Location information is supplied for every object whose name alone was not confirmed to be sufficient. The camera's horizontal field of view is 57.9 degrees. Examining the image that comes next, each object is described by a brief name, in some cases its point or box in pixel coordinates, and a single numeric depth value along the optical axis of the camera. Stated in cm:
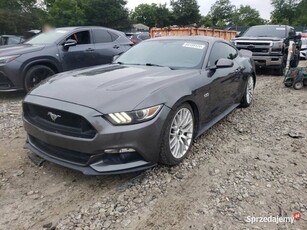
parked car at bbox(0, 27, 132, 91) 549
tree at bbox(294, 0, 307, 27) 6113
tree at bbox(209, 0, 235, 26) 8256
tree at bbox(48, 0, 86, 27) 4291
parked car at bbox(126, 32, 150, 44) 1519
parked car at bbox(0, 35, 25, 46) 1261
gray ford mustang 248
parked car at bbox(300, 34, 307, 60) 1280
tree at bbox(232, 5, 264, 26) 7701
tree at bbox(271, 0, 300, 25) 6794
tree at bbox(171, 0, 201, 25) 6512
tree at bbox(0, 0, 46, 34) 3006
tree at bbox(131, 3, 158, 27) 7550
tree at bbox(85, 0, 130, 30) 4638
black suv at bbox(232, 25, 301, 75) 881
